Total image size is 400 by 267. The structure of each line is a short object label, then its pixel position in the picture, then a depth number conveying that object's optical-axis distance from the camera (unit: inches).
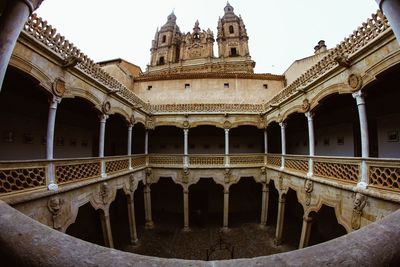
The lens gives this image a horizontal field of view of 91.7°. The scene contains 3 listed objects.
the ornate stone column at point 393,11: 80.6
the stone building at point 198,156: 45.6
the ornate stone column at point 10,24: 82.4
